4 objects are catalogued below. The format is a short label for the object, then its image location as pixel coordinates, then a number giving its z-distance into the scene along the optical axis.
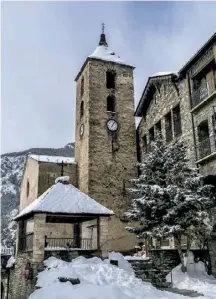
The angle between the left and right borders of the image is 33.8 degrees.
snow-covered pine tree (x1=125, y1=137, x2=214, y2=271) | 14.70
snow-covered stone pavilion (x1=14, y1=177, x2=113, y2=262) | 14.10
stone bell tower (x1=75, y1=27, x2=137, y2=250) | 23.33
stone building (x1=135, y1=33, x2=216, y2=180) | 16.56
